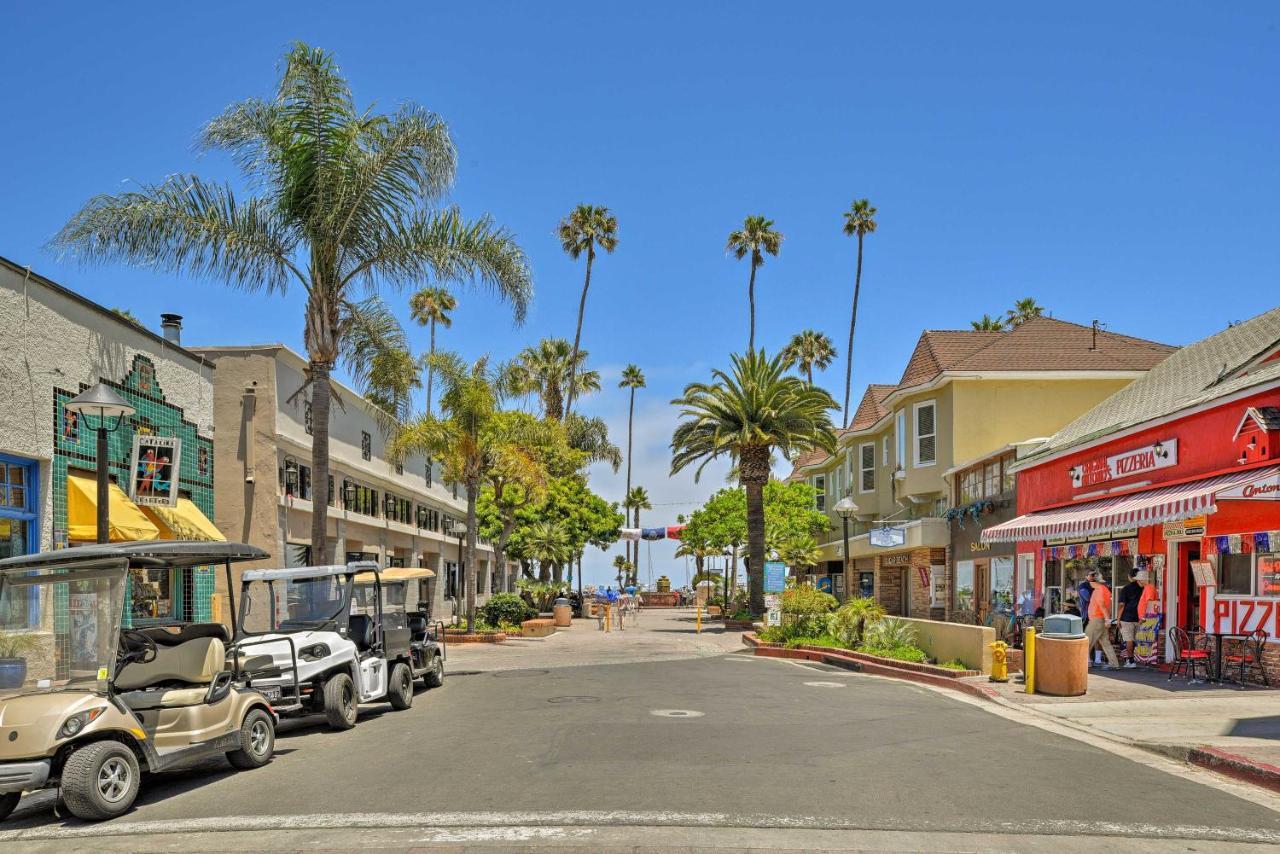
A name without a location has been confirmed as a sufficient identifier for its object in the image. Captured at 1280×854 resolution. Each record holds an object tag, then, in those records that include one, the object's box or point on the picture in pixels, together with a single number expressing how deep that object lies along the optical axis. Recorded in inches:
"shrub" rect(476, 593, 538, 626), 1294.3
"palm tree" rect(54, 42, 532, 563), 772.6
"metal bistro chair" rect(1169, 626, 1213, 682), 665.6
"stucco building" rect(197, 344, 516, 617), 1059.9
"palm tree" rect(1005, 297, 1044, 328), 2374.5
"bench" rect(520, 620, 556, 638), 1279.5
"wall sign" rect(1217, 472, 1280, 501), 589.3
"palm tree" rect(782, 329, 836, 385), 3038.9
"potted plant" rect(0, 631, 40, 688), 333.1
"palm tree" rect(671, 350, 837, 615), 1483.8
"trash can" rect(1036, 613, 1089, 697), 611.8
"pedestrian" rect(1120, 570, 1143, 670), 770.2
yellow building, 1235.9
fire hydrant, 675.4
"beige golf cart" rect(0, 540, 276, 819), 321.1
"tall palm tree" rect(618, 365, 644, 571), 3435.0
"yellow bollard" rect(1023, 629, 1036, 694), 624.4
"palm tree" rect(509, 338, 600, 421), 2485.2
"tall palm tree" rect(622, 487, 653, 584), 3772.1
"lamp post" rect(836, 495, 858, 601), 1103.6
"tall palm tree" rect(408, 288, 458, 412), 2532.0
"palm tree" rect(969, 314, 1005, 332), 2480.6
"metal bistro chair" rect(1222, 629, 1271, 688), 639.8
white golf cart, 490.6
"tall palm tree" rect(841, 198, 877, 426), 2696.9
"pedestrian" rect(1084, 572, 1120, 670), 720.3
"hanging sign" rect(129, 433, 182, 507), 780.0
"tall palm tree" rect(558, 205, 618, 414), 2576.3
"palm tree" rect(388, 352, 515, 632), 1201.4
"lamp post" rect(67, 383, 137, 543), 525.0
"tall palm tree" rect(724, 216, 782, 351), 2728.8
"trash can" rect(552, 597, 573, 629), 1566.2
